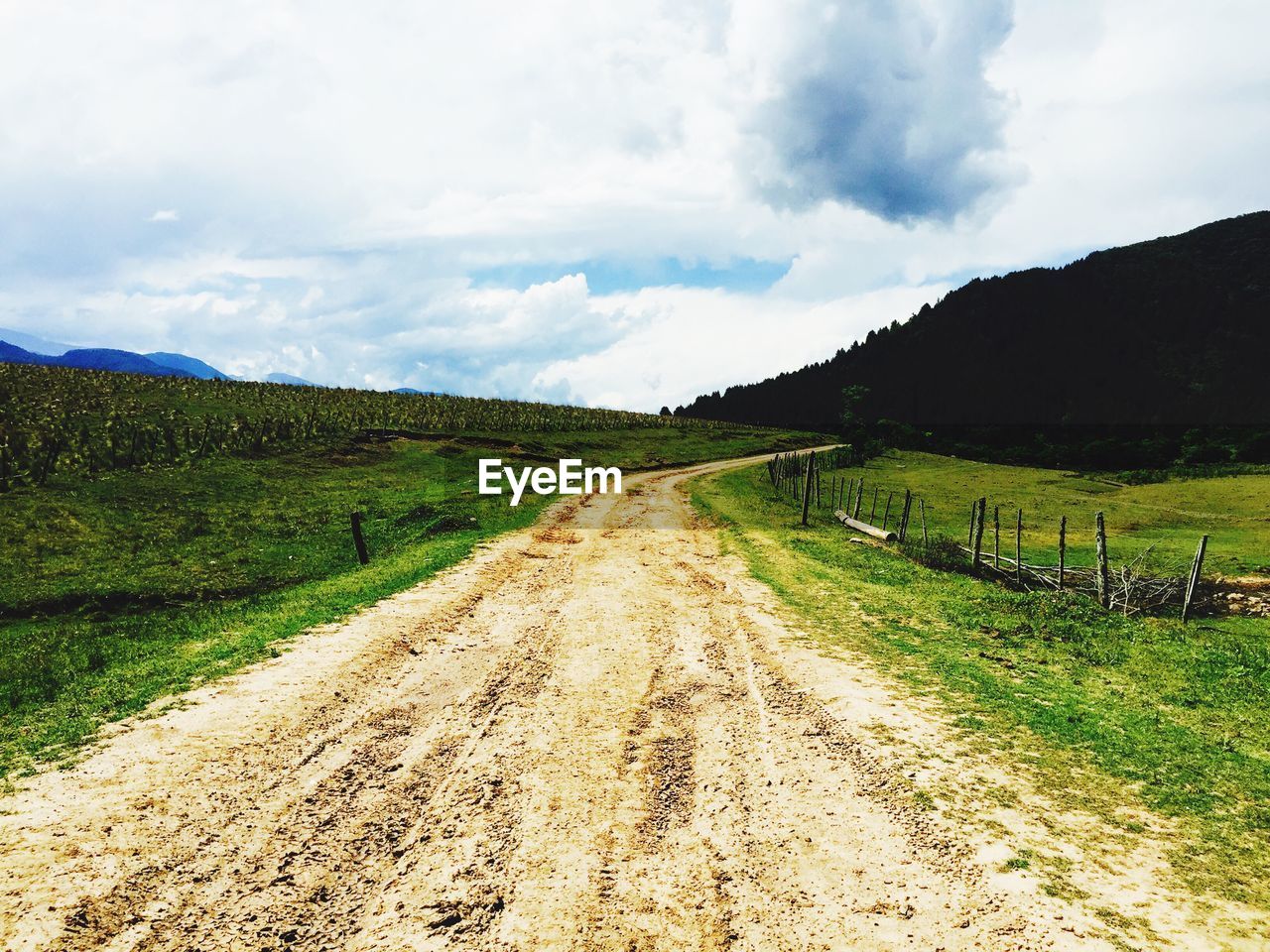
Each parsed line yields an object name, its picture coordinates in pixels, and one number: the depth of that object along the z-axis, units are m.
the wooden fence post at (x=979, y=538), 22.28
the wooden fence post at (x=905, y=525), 27.09
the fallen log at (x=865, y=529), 27.03
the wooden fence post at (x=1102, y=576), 16.97
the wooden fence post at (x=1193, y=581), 15.71
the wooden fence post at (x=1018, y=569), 19.47
